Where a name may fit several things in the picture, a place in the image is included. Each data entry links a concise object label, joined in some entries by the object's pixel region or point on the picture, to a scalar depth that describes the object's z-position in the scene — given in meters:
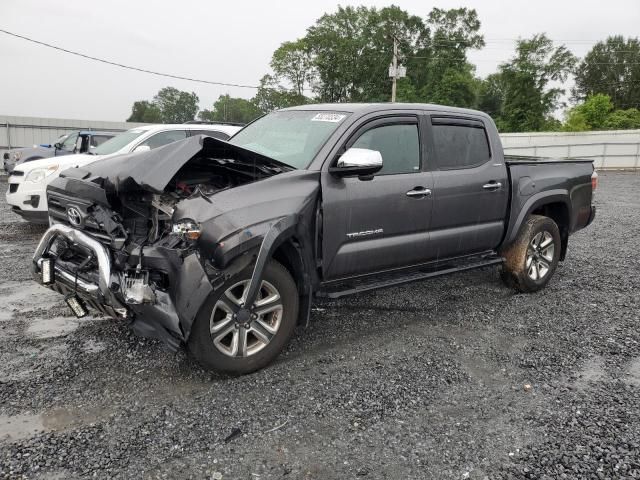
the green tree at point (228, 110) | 90.69
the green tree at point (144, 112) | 93.29
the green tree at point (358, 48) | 59.00
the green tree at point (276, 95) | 58.78
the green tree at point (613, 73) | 64.81
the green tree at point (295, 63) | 59.25
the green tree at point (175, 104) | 96.12
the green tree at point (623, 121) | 46.47
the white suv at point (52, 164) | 7.66
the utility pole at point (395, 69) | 34.12
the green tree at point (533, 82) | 50.84
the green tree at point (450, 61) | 53.54
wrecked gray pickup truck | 3.15
